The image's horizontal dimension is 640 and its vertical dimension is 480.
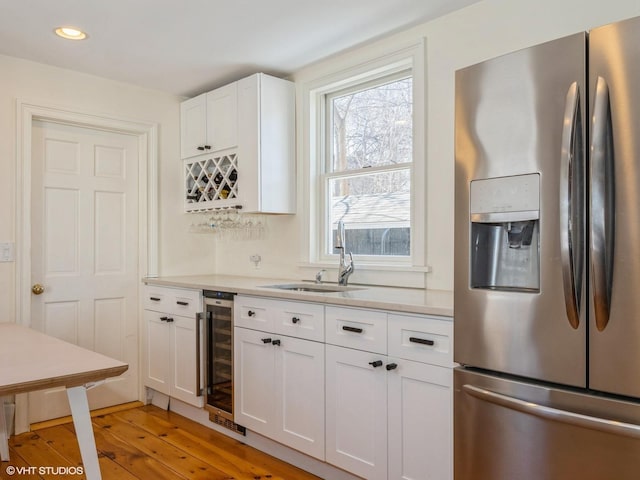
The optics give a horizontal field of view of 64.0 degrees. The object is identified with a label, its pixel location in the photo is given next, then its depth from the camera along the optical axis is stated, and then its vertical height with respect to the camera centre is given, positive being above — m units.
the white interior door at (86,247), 3.36 -0.06
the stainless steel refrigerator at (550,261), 1.34 -0.07
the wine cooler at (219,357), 2.99 -0.72
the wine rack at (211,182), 3.47 +0.41
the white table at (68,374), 1.64 -0.45
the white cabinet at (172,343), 3.24 -0.70
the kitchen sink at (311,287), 3.01 -0.30
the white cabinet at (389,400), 1.97 -0.68
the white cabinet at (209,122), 3.46 +0.84
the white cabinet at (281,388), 2.46 -0.77
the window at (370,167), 2.97 +0.44
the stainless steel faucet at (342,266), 3.00 -0.17
